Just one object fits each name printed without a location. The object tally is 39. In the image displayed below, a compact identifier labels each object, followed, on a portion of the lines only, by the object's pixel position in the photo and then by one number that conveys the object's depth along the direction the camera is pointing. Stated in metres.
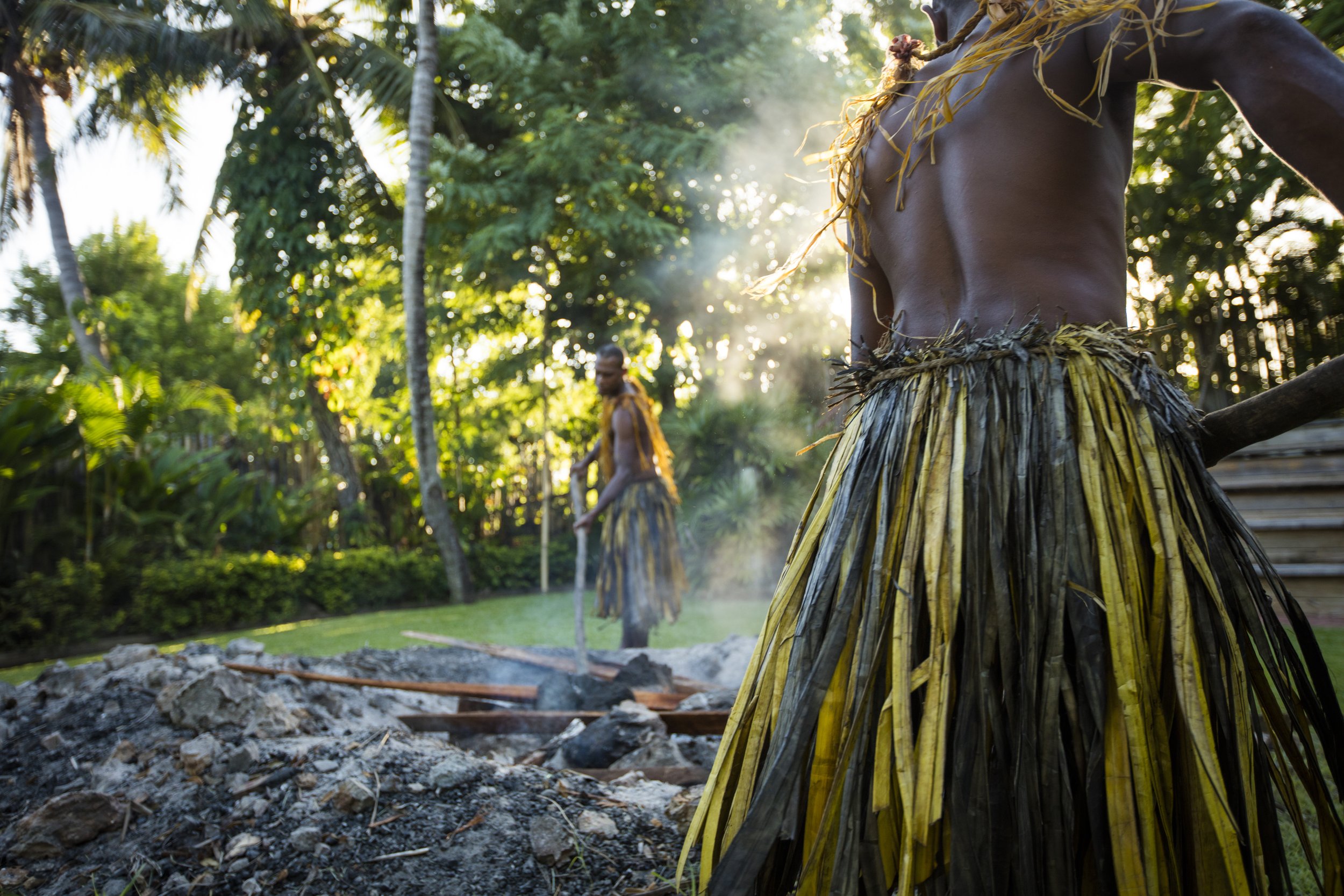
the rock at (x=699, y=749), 2.77
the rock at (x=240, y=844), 1.83
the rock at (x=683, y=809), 1.94
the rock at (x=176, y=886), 1.70
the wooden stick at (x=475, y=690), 3.33
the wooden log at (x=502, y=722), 3.09
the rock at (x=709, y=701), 3.32
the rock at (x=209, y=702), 2.55
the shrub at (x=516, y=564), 10.94
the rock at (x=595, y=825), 1.85
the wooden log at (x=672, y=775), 2.41
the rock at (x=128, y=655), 3.43
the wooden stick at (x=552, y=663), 4.06
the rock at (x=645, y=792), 2.12
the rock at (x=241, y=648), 3.97
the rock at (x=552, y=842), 1.74
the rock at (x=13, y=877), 1.75
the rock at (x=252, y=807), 2.02
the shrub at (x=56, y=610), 6.77
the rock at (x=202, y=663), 3.22
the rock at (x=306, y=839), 1.81
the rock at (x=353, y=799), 1.97
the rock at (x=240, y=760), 2.24
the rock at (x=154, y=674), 2.96
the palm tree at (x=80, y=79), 10.49
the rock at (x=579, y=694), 3.41
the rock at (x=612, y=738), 2.66
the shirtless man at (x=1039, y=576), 0.97
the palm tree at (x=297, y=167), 10.45
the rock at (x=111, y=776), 2.21
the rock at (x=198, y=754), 2.24
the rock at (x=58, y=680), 3.11
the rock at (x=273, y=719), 2.52
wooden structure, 4.20
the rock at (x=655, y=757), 2.61
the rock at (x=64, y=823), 1.85
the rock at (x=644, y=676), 3.97
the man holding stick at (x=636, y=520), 5.00
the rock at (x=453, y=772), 2.10
